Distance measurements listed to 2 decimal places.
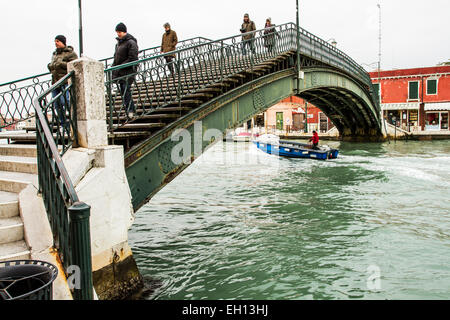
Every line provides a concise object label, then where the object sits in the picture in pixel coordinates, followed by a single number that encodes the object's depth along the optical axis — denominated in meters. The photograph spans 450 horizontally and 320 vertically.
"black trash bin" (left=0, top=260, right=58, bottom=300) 2.81
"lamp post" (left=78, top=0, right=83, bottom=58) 9.91
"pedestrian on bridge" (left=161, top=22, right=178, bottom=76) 11.73
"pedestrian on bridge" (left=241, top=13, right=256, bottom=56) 14.19
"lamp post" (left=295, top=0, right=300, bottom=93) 13.53
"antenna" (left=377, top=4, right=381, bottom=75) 33.44
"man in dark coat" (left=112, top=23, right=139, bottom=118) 7.31
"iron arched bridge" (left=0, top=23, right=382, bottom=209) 6.95
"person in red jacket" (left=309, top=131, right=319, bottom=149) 22.33
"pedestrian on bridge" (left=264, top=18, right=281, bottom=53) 12.19
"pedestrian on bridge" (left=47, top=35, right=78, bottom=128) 7.10
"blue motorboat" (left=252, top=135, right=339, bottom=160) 21.75
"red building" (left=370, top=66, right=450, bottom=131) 35.78
